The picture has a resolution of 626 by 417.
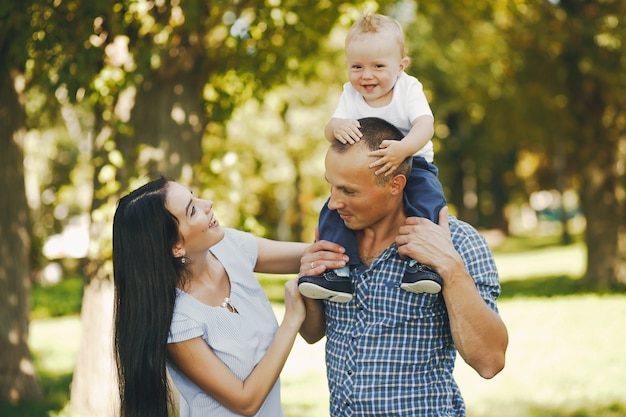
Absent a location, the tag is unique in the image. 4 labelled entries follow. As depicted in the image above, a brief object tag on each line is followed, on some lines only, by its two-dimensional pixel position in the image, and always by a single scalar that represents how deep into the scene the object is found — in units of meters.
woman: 3.03
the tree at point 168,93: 6.54
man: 2.91
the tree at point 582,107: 15.41
